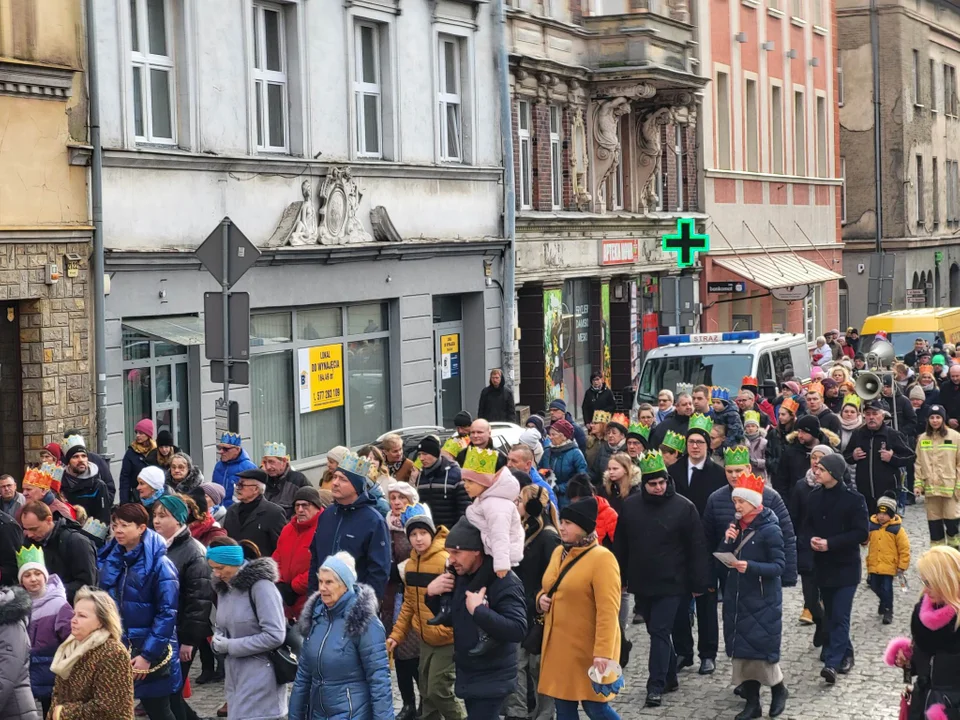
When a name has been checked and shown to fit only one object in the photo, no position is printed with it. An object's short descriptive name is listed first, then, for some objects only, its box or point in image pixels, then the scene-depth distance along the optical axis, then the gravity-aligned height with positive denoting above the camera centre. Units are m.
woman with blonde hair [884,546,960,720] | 8.12 -1.64
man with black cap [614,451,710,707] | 11.66 -1.72
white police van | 24.11 -0.91
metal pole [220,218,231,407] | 13.68 +0.17
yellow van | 34.47 -0.70
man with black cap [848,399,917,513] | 16.64 -1.56
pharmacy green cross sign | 23.86 +0.80
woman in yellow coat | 9.02 -1.66
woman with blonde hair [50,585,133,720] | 7.84 -1.59
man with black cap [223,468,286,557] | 11.90 -1.42
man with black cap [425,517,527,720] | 8.92 -1.66
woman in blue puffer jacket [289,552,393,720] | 8.23 -1.66
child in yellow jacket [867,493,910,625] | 14.11 -2.12
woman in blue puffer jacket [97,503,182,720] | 9.38 -1.54
